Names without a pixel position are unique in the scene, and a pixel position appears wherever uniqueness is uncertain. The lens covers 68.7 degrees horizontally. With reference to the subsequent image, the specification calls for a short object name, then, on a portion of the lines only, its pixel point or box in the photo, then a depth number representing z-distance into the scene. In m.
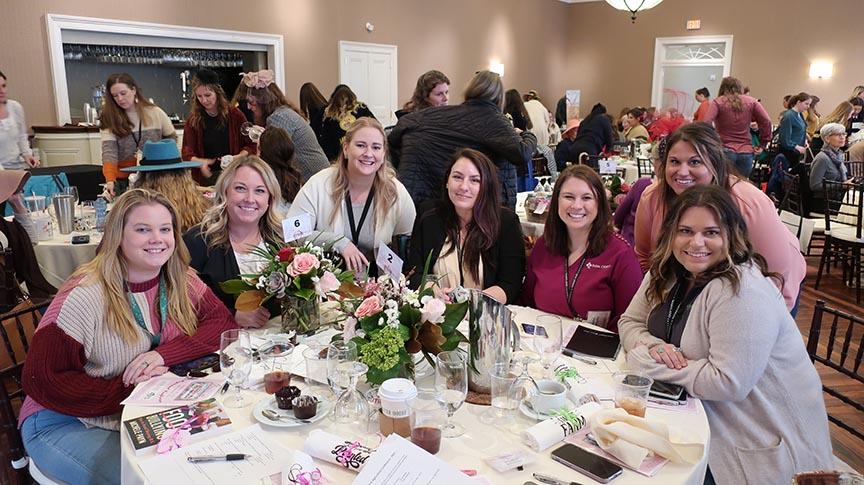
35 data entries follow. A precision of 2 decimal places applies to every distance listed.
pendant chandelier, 8.24
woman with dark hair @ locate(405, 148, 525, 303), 2.80
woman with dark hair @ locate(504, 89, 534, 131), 6.66
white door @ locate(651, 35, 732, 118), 12.73
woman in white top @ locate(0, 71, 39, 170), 5.52
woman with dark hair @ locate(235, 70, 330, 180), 4.46
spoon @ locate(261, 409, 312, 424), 1.63
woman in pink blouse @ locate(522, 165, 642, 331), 2.56
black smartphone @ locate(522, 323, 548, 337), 2.19
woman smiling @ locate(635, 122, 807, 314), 2.37
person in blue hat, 3.28
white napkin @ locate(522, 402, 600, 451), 1.50
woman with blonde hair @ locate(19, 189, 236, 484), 1.83
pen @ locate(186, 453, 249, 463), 1.46
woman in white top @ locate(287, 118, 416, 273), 3.08
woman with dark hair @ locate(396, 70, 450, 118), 4.48
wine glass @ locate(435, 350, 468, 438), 1.57
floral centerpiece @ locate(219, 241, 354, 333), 2.04
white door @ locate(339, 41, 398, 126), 9.52
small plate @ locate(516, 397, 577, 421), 1.64
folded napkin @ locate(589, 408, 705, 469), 1.44
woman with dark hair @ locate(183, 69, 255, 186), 4.95
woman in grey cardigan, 1.79
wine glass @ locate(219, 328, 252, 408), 1.74
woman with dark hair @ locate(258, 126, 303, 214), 3.63
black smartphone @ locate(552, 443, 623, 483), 1.40
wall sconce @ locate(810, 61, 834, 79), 11.35
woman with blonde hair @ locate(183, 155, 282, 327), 2.58
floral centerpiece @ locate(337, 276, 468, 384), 1.63
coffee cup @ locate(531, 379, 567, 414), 1.65
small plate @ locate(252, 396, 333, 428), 1.60
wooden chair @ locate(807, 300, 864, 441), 1.99
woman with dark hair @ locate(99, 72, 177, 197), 4.77
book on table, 1.53
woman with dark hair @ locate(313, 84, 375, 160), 5.48
